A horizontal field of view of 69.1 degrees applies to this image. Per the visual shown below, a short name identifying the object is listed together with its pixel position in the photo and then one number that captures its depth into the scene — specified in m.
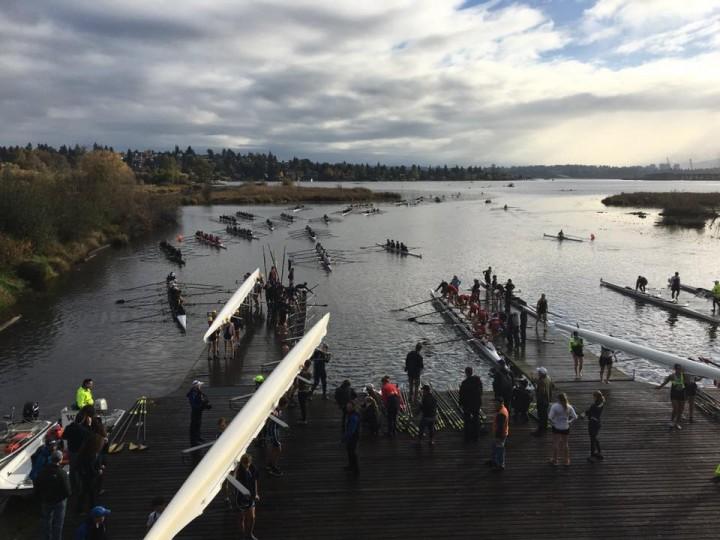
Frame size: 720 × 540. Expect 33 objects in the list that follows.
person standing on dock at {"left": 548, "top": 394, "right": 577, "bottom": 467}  11.75
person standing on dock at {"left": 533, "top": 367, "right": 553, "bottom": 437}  13.75
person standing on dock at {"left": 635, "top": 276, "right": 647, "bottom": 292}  35.06
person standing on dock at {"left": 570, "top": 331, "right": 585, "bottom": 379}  18.16
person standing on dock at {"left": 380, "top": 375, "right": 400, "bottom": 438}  13.68
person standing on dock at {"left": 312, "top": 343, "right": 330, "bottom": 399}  16.50
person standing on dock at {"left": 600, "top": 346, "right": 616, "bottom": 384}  17.58
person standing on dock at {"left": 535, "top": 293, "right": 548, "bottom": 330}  25.20
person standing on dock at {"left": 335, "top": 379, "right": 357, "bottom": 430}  13.66
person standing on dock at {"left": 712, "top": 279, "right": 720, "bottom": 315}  30.50
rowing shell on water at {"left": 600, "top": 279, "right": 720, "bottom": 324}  29.37
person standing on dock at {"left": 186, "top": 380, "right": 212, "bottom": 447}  12.77
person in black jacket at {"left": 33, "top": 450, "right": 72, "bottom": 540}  9.25
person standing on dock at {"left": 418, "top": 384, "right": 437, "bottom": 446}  12.97
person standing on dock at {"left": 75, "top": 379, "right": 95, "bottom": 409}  14.23
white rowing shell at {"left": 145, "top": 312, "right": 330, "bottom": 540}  8.25
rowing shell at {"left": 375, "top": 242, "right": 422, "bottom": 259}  55.00
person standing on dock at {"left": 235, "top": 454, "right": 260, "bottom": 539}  9.73
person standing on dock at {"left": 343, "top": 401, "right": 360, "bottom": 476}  11.63
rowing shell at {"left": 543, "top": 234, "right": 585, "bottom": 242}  65.75
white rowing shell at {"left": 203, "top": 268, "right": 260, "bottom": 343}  22.18
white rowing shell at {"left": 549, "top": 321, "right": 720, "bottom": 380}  16.25
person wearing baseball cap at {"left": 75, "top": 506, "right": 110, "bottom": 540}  8.38
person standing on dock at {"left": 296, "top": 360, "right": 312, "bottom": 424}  14.83
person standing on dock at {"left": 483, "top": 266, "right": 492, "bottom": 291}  33.61
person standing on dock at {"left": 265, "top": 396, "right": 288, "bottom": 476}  12.15
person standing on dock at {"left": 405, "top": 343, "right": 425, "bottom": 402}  16.44
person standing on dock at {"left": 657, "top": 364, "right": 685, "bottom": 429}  13.69
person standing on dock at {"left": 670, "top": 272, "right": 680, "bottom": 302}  33.25
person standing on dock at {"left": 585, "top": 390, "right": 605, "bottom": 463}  12.05
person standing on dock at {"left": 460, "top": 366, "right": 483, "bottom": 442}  13.13
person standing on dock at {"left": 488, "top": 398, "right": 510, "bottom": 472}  11.69
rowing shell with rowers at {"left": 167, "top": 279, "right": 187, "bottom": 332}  28.62
